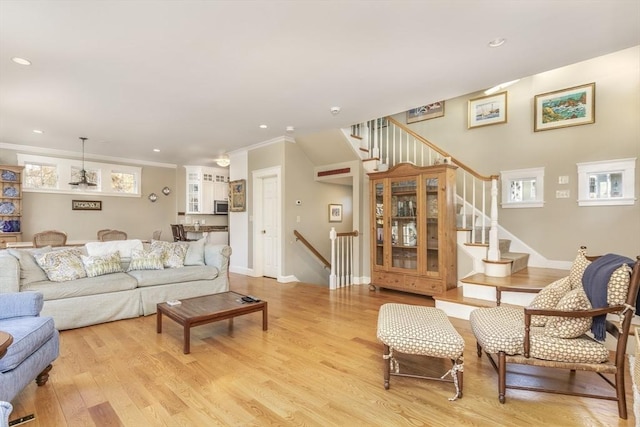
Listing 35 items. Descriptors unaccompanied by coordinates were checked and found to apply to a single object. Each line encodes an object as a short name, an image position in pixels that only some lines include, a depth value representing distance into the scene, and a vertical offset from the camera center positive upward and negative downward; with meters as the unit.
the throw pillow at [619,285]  1.79 -0.43
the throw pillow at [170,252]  4.19 -0.54
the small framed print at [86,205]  6.89 +0.20
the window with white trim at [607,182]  3.89 +0.39
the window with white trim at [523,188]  4.57 +0.38
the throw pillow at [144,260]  3.96 -0.61
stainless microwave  8.68 +0.19
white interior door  6.12 -0.27
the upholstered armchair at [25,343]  1.71 -0.80
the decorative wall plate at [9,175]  5.85 +0.74
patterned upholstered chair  1.81 -0.76
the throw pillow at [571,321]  1.92 -0.69
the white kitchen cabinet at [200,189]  8.45 +0.67
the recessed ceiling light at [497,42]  2.52 +1.42
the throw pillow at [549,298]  2.17 -0.61
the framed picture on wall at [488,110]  4.92 +1.68
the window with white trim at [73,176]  6.45 +0.87
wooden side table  1.42 -0.61
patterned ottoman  2.02 -0.84
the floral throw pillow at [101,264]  3.58 -0.60
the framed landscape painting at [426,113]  5.60 +1.87
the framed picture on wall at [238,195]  6.53 +0.39
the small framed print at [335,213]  6.61 +0.00
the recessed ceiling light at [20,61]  2.81 +1.42
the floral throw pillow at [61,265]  3.35 -0.57
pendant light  5.76 +0.63
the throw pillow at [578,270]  2.16 -0.41
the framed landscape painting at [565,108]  4.17 +1.47
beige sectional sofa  3.17 -0.80
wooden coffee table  2.72 -0.92
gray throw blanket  1.86 -0.44
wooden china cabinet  4.14 -0.22
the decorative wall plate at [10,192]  5.89 +0.43
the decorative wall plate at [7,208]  5.85 +0.12
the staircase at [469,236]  3.64 -0.34
